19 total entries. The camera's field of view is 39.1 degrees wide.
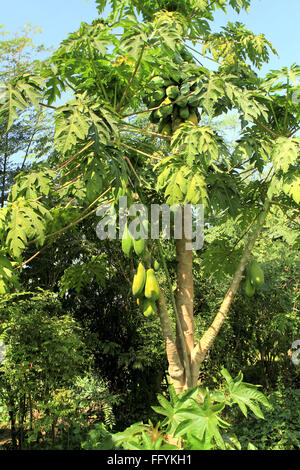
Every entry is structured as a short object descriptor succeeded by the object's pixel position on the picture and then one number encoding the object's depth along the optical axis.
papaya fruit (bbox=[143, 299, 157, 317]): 2.64
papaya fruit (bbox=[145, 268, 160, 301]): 2.59
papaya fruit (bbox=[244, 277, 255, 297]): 3.02
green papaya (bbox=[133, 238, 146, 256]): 2.56
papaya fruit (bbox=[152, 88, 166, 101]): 3.02
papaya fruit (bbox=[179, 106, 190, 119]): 3.01
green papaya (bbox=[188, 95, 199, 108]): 2.64
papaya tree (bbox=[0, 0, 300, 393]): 2.27
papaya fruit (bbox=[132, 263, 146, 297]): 2.61
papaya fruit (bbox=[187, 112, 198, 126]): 3.09
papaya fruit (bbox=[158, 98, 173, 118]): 2.97
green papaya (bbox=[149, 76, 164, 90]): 2.89
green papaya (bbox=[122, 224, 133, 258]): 2.57
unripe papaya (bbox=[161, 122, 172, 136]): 3.20
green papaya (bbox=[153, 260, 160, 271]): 2.76
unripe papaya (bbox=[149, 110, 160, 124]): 3.18
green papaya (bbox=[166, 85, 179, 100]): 2.94
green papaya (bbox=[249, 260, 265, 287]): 2.97
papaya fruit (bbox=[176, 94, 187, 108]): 2.92
